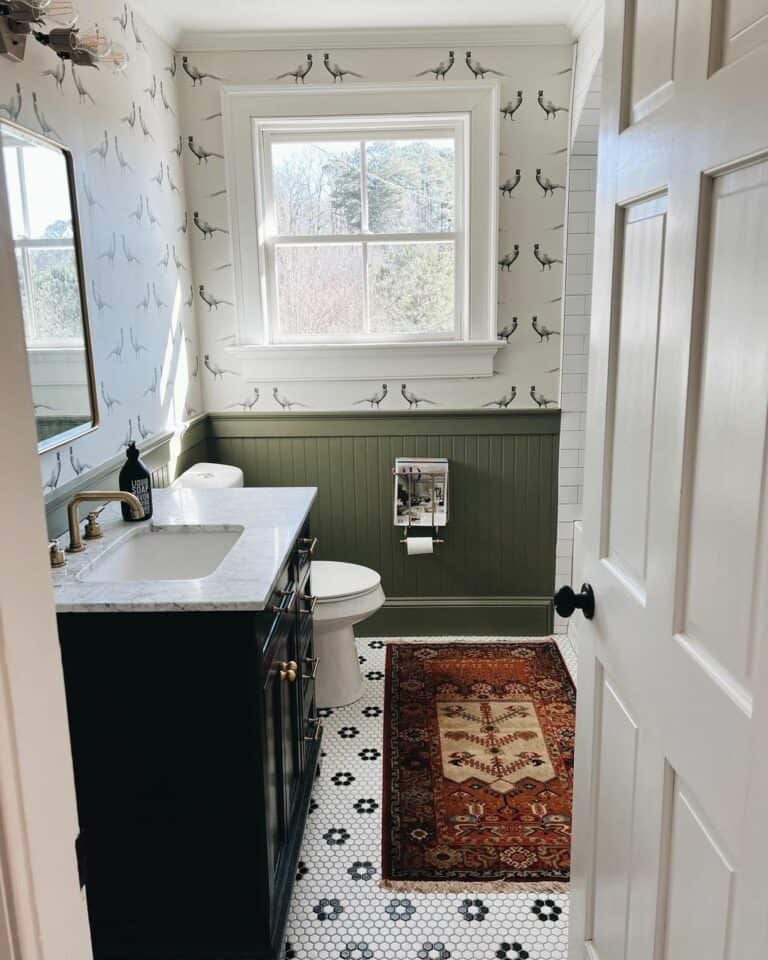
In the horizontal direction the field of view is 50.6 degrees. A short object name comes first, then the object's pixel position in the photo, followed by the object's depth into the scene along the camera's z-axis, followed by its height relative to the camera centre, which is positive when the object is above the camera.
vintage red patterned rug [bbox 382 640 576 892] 2.15 -1.43
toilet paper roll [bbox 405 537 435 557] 3.39 -0.98
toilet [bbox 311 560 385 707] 2.80 -1.08
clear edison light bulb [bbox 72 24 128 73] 1.90 +0.61
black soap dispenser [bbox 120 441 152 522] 2.11 -0.43
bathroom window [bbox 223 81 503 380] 3.15 +0.31
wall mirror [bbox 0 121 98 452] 1.88 +0.07
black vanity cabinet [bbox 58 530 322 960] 1.57 -0.92
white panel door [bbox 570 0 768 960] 0.89 -0.25
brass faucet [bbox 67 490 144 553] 1.87 -0.44
